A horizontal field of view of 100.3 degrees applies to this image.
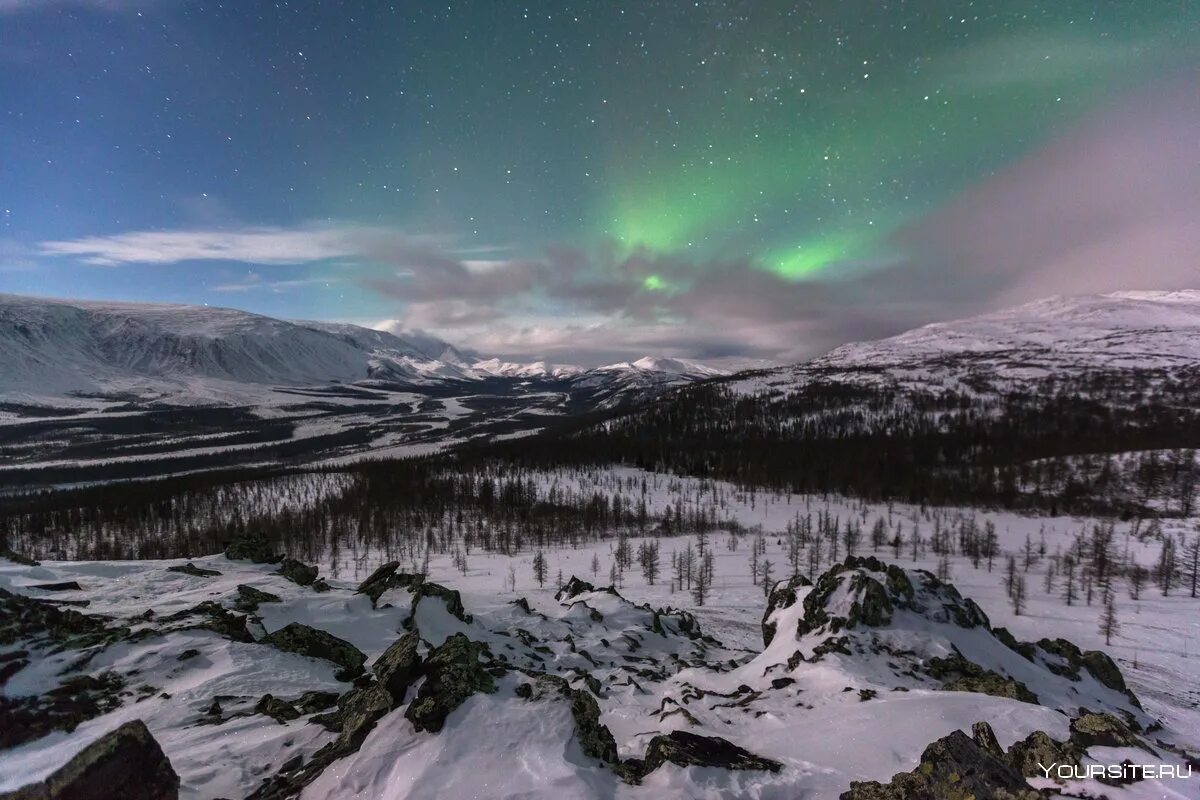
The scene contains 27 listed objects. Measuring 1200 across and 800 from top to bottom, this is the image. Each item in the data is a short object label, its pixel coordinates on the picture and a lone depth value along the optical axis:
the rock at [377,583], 31.84
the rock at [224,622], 21.72
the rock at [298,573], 33.88
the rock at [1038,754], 9.77
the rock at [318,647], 21.22
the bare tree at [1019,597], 61.48
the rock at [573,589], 48.09
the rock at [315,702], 16.30
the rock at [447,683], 11.83
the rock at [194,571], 32.62
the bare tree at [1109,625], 51.54
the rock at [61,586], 27.62
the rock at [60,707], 13.52
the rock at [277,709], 15.08
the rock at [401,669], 13.26
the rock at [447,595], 33.09
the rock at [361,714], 11.67
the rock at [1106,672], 29.36
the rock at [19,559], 31.67
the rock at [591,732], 12.02
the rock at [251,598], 26.12
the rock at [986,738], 10.63
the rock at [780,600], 32.50
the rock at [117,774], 8.52
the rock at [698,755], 11.92
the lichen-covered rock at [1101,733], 11.55
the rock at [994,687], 18.98
